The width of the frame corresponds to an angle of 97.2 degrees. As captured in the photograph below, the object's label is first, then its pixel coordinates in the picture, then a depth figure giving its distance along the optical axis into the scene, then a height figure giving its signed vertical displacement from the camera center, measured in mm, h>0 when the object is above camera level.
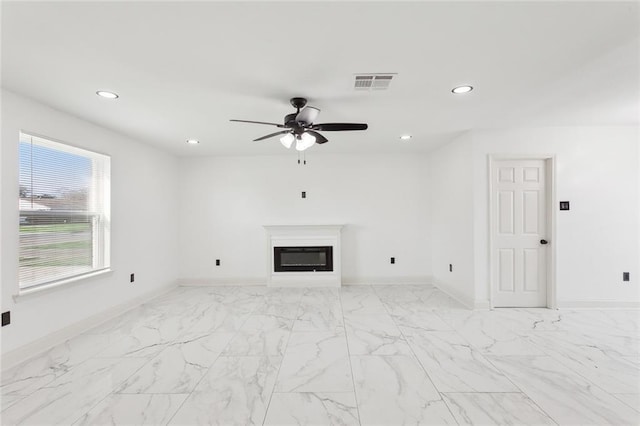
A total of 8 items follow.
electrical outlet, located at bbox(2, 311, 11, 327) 2404 -877
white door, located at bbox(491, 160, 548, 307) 3830 -257
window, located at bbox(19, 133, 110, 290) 2680 +46
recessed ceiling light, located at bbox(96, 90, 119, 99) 2523 +1110
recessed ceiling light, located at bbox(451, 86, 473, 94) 2506 +1140
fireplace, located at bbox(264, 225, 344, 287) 5164 -656
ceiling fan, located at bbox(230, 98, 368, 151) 2574 +852
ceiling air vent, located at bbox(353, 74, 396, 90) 2264 +1119
